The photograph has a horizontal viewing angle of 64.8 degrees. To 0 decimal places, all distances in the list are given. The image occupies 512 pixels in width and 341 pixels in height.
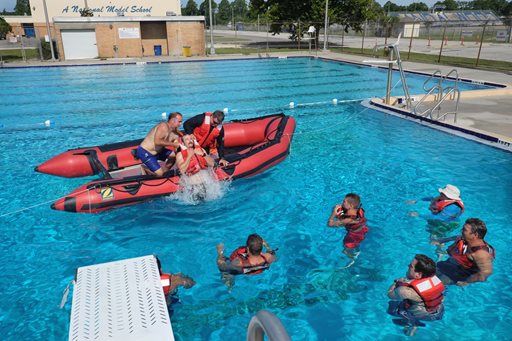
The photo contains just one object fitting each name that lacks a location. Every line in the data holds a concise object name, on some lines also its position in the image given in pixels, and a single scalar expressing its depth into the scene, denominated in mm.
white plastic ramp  2061
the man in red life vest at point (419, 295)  3385
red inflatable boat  5832
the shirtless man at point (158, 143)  6422
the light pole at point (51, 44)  22138
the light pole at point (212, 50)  25758
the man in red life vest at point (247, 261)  4082
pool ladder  9821
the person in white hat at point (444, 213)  5008
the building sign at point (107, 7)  38469
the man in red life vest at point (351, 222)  4715
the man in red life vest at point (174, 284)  3425
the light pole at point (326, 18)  26597
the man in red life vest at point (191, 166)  6184
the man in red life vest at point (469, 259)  3906
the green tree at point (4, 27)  37344
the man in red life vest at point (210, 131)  7234
